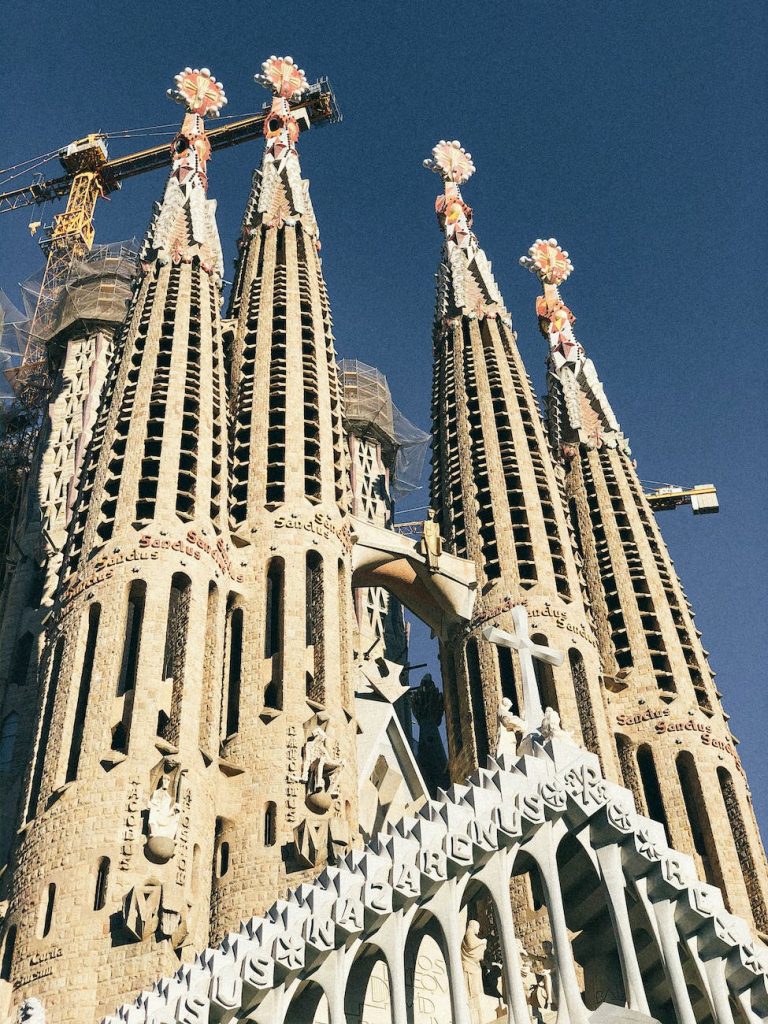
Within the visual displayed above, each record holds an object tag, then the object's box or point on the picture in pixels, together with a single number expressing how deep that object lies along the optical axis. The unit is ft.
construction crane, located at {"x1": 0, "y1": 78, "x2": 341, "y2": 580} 150.20
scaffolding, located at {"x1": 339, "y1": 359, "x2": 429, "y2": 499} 173.88
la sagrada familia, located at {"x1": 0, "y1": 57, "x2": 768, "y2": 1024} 65.16
